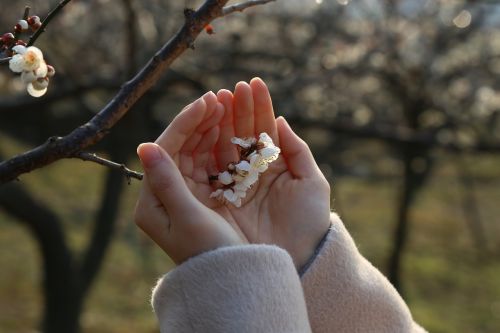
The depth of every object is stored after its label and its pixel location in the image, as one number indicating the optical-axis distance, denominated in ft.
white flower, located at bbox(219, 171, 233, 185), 2.74
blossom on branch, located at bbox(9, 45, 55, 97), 2.59
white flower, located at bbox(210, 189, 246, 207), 2.75
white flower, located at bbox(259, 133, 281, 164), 2.70
